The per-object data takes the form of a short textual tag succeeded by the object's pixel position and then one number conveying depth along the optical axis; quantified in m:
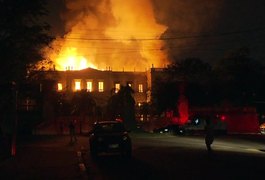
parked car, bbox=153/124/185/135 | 54.58
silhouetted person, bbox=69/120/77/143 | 39.78
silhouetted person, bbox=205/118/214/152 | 26.03
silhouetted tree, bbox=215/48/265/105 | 74.44
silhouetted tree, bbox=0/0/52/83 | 26.52
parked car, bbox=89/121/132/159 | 23.45
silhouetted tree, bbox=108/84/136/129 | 73.31
